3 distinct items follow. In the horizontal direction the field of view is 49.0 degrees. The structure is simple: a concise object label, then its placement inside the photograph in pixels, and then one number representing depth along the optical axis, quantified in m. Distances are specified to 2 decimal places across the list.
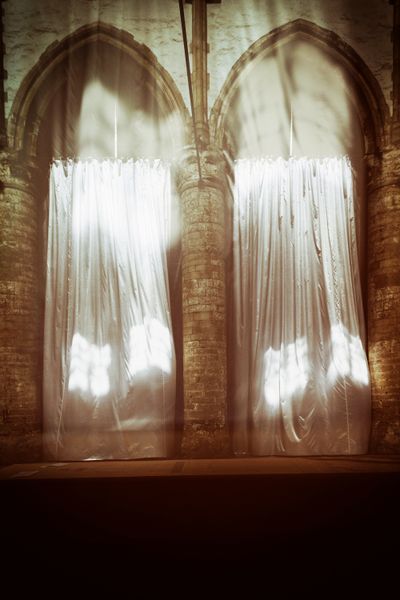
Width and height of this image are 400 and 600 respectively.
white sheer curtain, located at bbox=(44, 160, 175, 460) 6.65
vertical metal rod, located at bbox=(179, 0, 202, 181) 3.94
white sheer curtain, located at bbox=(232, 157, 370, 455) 6.68
